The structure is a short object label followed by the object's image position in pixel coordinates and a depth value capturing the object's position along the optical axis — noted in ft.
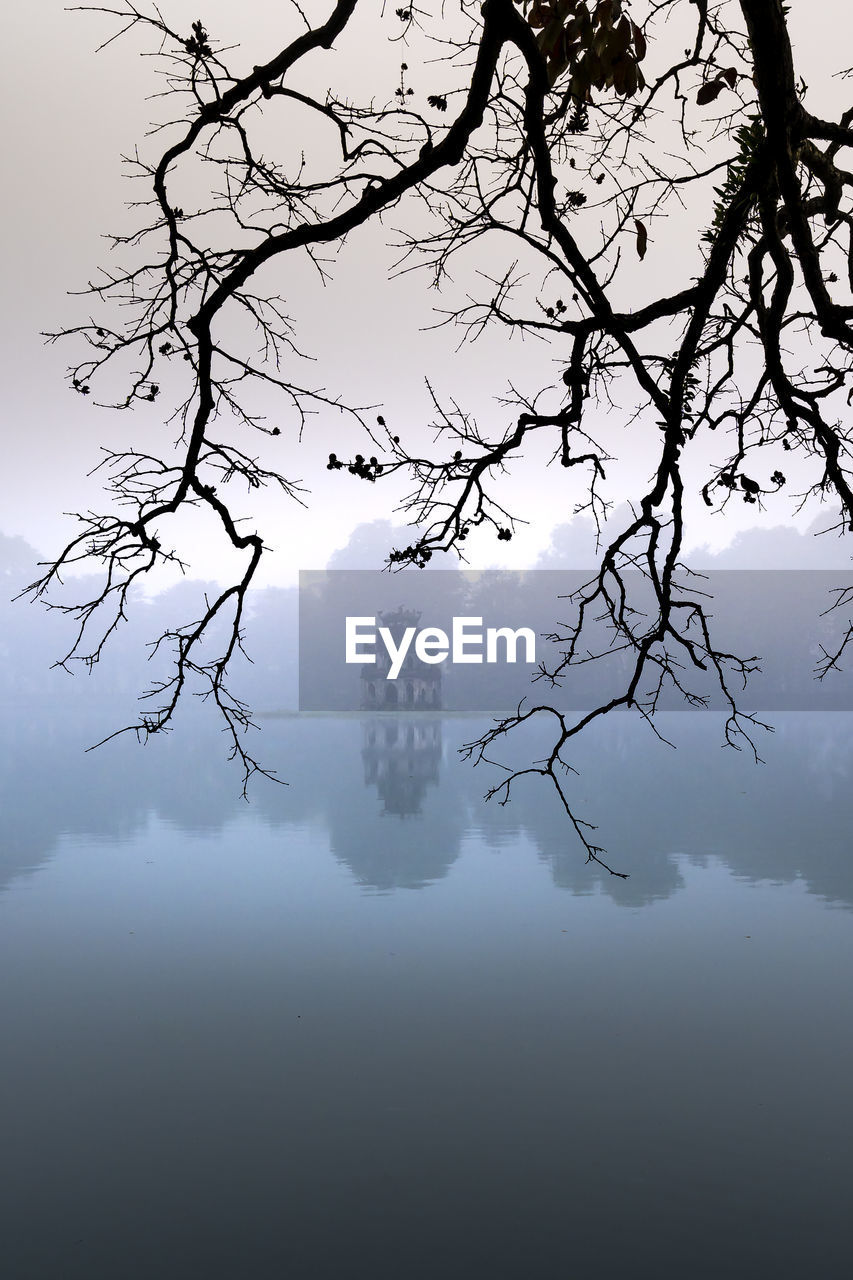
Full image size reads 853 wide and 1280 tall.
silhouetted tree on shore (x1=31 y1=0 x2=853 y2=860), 11.59
